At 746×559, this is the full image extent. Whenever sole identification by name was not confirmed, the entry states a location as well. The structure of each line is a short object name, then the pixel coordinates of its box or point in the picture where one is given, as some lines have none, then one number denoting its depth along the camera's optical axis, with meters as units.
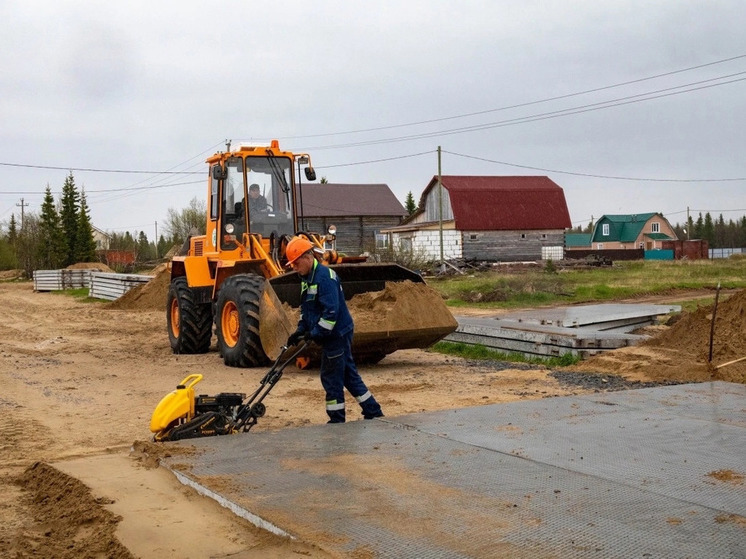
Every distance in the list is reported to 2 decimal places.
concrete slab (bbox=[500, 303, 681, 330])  17.34
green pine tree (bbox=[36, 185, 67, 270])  56.81
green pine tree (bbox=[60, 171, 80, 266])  57.19
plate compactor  7.17
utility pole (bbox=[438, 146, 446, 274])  47.31
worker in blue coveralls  7.99
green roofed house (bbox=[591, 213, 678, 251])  93.00
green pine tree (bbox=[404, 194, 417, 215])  91.03
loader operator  14.20
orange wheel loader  12.18
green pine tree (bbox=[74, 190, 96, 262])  57.28
